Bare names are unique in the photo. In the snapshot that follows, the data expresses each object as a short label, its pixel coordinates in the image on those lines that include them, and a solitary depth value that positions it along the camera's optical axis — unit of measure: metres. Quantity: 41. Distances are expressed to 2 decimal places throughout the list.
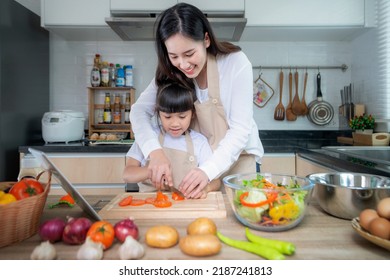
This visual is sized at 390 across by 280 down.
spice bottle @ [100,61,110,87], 1.92
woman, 0.85
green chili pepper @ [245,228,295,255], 0.45
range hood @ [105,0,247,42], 1.63
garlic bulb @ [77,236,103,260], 0.44
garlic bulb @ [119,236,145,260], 0.44
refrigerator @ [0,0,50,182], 1.54
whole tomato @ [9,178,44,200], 0.52
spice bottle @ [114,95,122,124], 1.96
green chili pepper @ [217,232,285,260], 0.44
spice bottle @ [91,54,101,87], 1.92
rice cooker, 1.71
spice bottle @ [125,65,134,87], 1.95
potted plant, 1.67
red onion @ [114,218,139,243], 0.49
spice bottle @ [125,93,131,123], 1.98
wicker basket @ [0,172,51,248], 0.48
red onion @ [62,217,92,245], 0.49
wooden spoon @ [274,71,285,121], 2.00
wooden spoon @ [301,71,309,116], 1.98
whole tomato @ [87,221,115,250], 0.47
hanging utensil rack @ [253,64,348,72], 1.99
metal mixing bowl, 0.57
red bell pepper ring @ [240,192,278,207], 0.52
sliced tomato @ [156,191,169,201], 0.70
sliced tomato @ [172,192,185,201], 0.74
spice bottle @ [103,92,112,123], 1.96
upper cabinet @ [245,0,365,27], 1.72
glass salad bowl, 0.53
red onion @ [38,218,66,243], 0.50
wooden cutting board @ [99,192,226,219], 0.64
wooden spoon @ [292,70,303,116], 1.98
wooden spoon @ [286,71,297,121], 1.99
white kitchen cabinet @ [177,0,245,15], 1.68
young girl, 1.01
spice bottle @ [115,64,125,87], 1.94
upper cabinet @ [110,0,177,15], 1.69
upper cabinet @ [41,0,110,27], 1.73
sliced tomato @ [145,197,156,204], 0.71
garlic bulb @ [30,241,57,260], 0.44
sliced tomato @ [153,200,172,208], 0.68
